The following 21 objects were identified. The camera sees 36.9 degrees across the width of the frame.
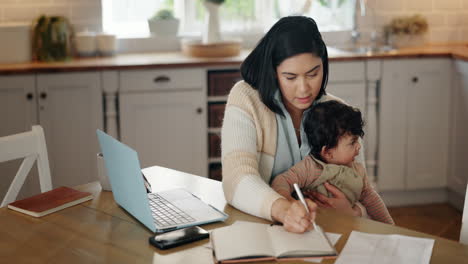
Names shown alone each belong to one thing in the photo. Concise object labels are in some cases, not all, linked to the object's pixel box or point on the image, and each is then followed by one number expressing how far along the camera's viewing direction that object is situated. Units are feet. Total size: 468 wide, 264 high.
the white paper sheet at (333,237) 5.95
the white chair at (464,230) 6.22
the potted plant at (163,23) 14.66
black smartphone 5.90
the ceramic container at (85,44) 13.75
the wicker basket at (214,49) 13.60
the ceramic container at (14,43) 13.10
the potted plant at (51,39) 13.33
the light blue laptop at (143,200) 6.05
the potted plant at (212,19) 14.05
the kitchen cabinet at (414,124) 13.83
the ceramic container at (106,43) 13.88
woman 7.17
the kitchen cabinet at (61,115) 12.59
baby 7.48
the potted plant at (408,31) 14.96
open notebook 5.59
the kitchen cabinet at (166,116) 13.05
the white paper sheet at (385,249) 5.52
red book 6.77
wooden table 5.72
